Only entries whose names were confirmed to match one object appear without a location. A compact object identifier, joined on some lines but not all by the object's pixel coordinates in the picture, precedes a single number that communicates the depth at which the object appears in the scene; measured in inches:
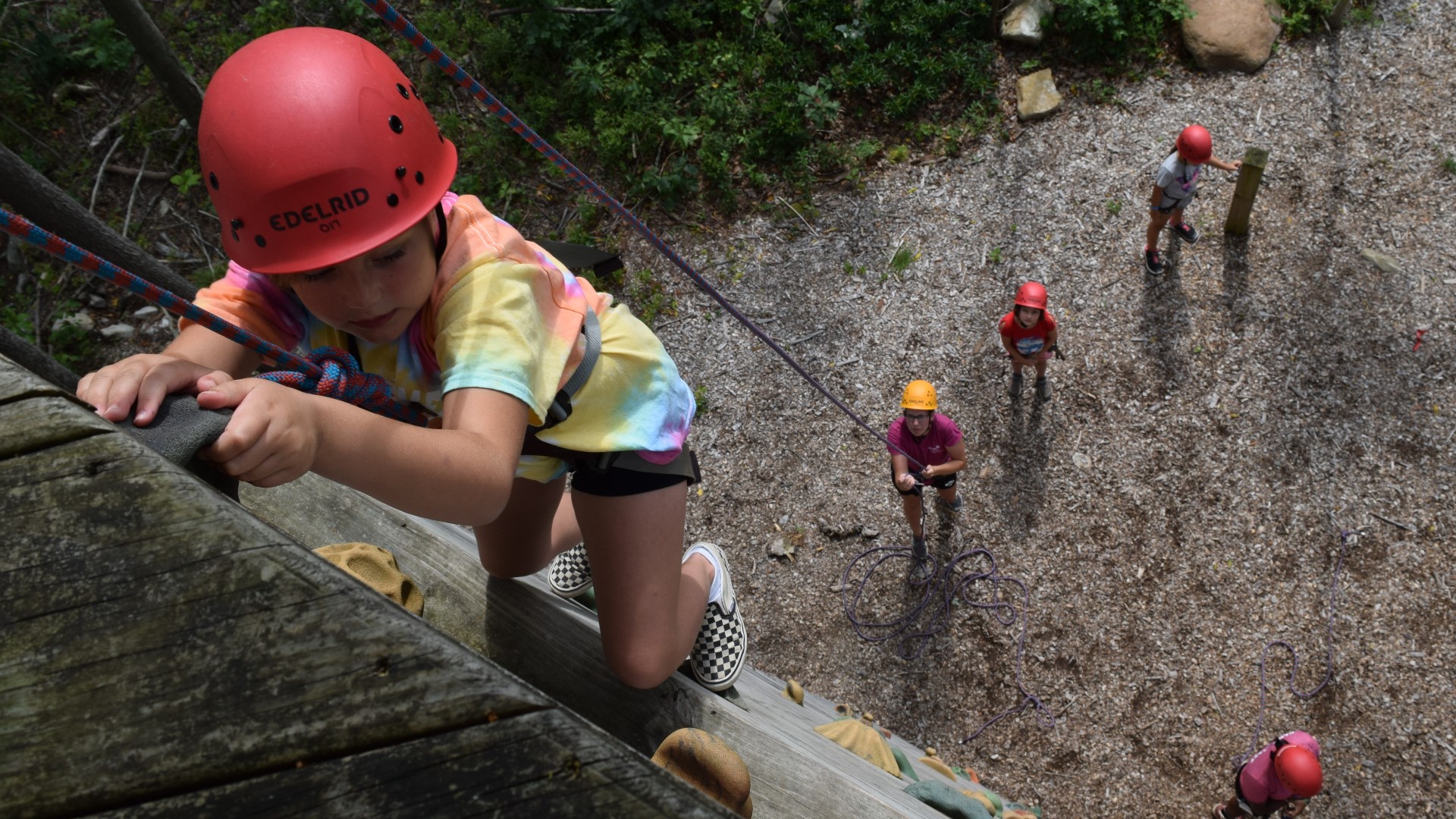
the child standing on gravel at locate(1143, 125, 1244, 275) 201.9
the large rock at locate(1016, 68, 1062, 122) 256.2
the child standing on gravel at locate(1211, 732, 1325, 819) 153.6
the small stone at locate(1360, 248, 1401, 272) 217.5
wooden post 209.5
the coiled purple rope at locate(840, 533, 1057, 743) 203.0
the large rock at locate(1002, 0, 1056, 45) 260.1
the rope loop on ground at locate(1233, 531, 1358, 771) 180.2
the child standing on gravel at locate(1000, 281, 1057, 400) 197.2
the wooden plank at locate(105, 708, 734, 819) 23.9
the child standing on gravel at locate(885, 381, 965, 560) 181.6
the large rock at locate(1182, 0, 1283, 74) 247.6
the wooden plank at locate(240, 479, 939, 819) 78.7
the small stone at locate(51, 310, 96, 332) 257.1
